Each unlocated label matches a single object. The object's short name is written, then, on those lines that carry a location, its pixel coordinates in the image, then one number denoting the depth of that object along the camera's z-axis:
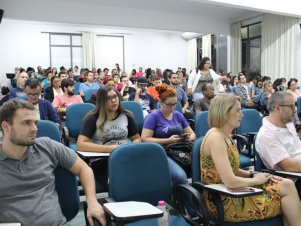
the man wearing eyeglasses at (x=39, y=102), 3.61
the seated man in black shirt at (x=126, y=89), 6.29
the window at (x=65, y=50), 14.45
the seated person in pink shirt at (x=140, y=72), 13.27
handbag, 2.89
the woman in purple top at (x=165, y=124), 3.17
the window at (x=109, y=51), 15.09
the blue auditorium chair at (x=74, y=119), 3.79
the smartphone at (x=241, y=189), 1.92
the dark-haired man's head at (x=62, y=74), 7.38
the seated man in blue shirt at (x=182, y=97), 5.66
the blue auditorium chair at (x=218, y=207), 1.90
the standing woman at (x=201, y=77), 5.95
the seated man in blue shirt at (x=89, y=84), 6.96
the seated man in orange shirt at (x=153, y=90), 5.84
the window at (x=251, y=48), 11.85
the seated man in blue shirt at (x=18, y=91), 4.78
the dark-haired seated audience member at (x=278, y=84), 7.49
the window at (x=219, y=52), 14.05
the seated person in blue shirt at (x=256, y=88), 8.36
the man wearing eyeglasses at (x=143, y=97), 5.41
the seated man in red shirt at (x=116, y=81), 7.43
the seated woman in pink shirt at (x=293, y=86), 7.07
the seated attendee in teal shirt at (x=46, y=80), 8.40
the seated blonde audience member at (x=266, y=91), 6.90
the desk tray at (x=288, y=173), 2.22
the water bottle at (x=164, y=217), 1.84
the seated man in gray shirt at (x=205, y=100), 4.57
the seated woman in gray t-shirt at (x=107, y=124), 2.92
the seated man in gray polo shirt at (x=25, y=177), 1.65
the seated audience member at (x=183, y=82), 8.44
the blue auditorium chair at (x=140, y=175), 2.04
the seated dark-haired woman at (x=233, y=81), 9.11
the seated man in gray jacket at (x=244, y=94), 7.03
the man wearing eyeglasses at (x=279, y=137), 2.39
